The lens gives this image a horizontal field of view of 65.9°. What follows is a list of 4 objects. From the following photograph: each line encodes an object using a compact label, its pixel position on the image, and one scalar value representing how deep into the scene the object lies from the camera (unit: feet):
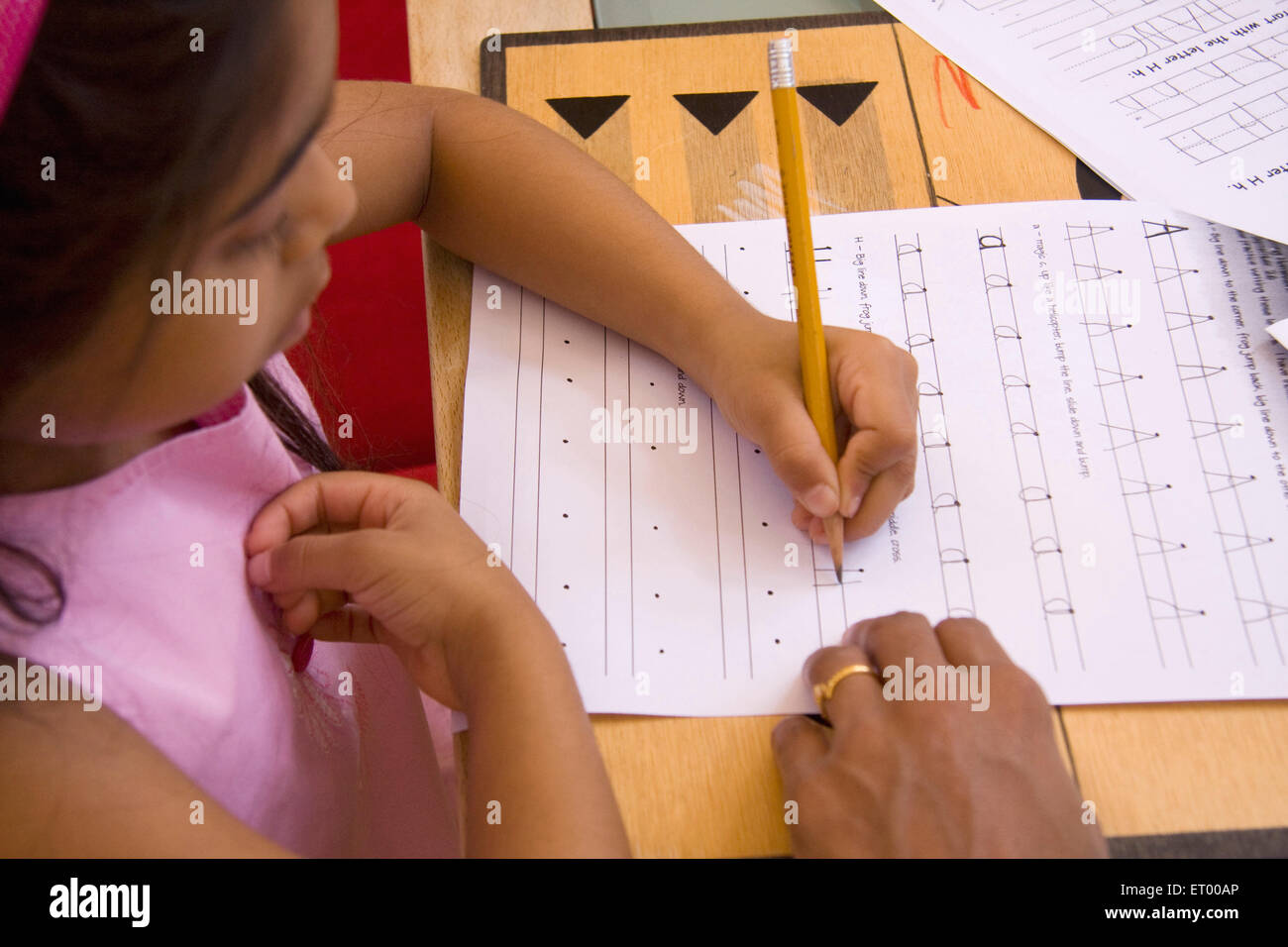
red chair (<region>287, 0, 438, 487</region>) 3.32
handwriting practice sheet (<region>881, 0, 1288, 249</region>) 2.08
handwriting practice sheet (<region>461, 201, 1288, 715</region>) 1.58
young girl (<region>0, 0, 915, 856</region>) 1.31
